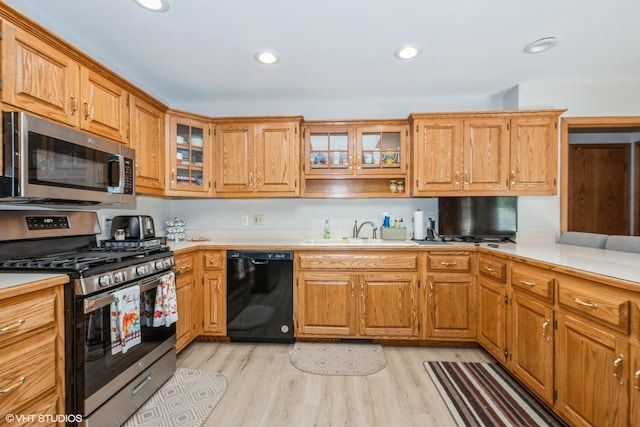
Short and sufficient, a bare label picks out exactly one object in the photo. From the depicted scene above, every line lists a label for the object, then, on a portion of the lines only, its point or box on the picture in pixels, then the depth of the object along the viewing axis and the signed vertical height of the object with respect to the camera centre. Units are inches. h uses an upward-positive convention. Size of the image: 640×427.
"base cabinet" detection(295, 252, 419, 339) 96.7 -29.3
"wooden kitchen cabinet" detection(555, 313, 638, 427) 46.5 -30.1
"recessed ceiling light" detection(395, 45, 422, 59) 81.5 +48.2
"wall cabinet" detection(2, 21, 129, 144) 52.4 +28.0
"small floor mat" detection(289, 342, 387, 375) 83.0 -47.3
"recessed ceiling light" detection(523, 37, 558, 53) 78.7 +48.9
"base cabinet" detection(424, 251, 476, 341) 95.1 -29.1
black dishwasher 98.2 -29.2
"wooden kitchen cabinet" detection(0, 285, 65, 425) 41.0 -22.4
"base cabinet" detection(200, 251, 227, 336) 98.7 -28.7
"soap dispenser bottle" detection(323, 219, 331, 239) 118.9 -7.9
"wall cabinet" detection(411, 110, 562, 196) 100.6 +21.7
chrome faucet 116.7 -6.9
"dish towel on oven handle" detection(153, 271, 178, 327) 71.7 -24.3
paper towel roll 113.8 -5.4
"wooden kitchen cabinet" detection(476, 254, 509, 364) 80.0 -28.4
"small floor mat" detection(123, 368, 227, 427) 63.1 -47.4
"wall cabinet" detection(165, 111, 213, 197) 102.2 +21.6
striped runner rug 63.8 -47.6
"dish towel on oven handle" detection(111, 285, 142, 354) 57.3 -23.0
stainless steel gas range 50.8 -18.5
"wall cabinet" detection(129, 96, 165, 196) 86.7 +22.4
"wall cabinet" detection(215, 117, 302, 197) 108.3 +21.4
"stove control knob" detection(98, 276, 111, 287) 53.9 -13.6
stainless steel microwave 50.3 +9.8
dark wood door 147.6 +13.1
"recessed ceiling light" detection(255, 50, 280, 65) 84.6 +48.5
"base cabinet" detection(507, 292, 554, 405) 62.4 -32.5
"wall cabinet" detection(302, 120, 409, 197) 111.0 +24.3
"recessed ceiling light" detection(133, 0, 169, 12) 63.7 +48.3
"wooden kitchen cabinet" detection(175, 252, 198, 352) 87.8 -29.0
